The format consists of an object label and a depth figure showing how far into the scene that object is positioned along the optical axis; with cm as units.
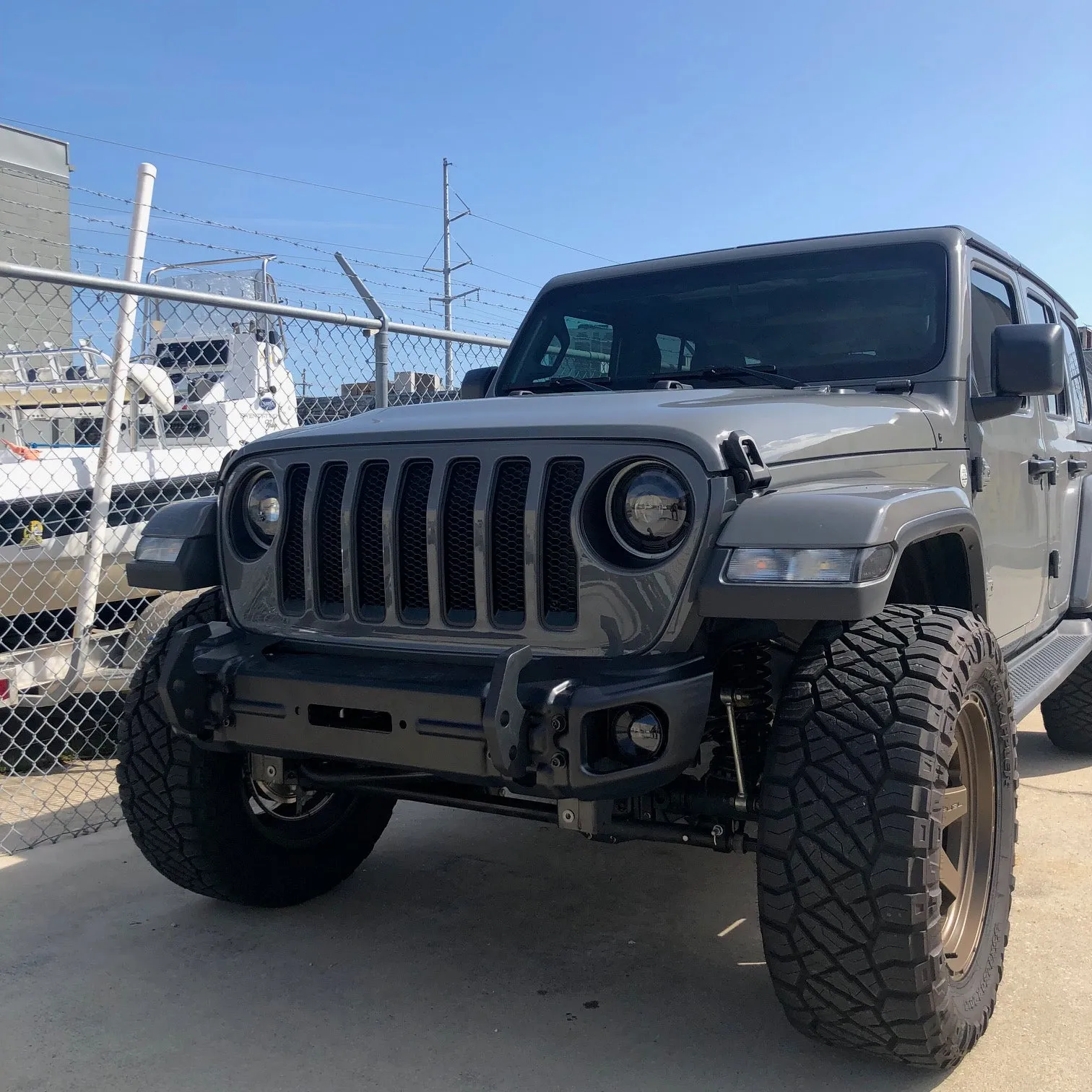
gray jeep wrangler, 219
